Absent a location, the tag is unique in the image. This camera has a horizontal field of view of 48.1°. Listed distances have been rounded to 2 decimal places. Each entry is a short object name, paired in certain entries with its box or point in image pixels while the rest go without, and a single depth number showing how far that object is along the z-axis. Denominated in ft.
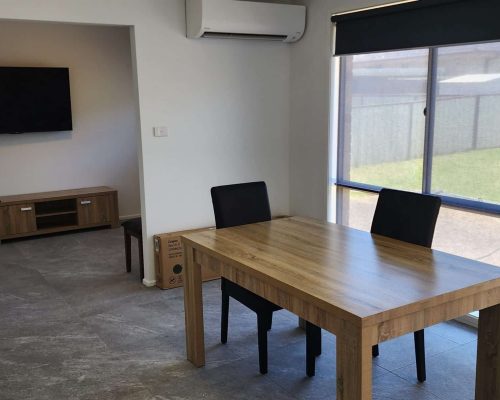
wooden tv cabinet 19.45
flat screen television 19.54
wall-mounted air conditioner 13.94
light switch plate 14.53
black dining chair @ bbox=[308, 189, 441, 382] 9.70
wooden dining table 6.75
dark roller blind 11.11
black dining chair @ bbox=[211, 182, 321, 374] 10.00
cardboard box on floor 14.58
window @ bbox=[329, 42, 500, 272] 11.67
